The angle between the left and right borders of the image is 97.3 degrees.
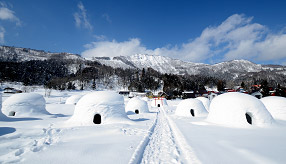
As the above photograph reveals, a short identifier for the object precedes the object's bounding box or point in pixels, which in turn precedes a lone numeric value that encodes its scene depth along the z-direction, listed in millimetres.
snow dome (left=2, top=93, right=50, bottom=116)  13055
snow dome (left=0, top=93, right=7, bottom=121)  10515
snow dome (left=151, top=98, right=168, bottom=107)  33044
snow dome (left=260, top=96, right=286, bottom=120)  12328
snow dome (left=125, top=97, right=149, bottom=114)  20375
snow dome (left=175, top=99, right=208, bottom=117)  16656
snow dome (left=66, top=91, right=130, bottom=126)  9992
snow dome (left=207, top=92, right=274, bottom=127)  9305
